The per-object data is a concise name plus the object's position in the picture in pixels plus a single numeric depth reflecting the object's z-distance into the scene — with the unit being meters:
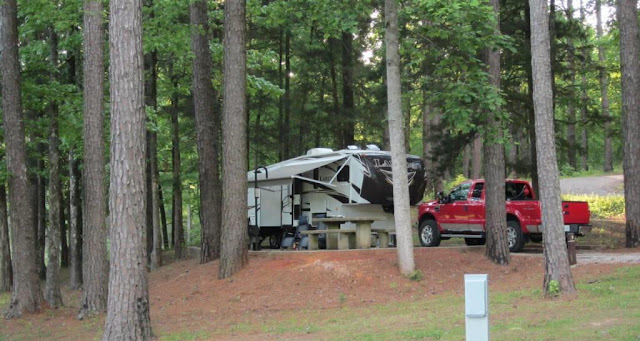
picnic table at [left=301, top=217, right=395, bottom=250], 18.81
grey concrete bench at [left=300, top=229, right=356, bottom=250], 18.94
